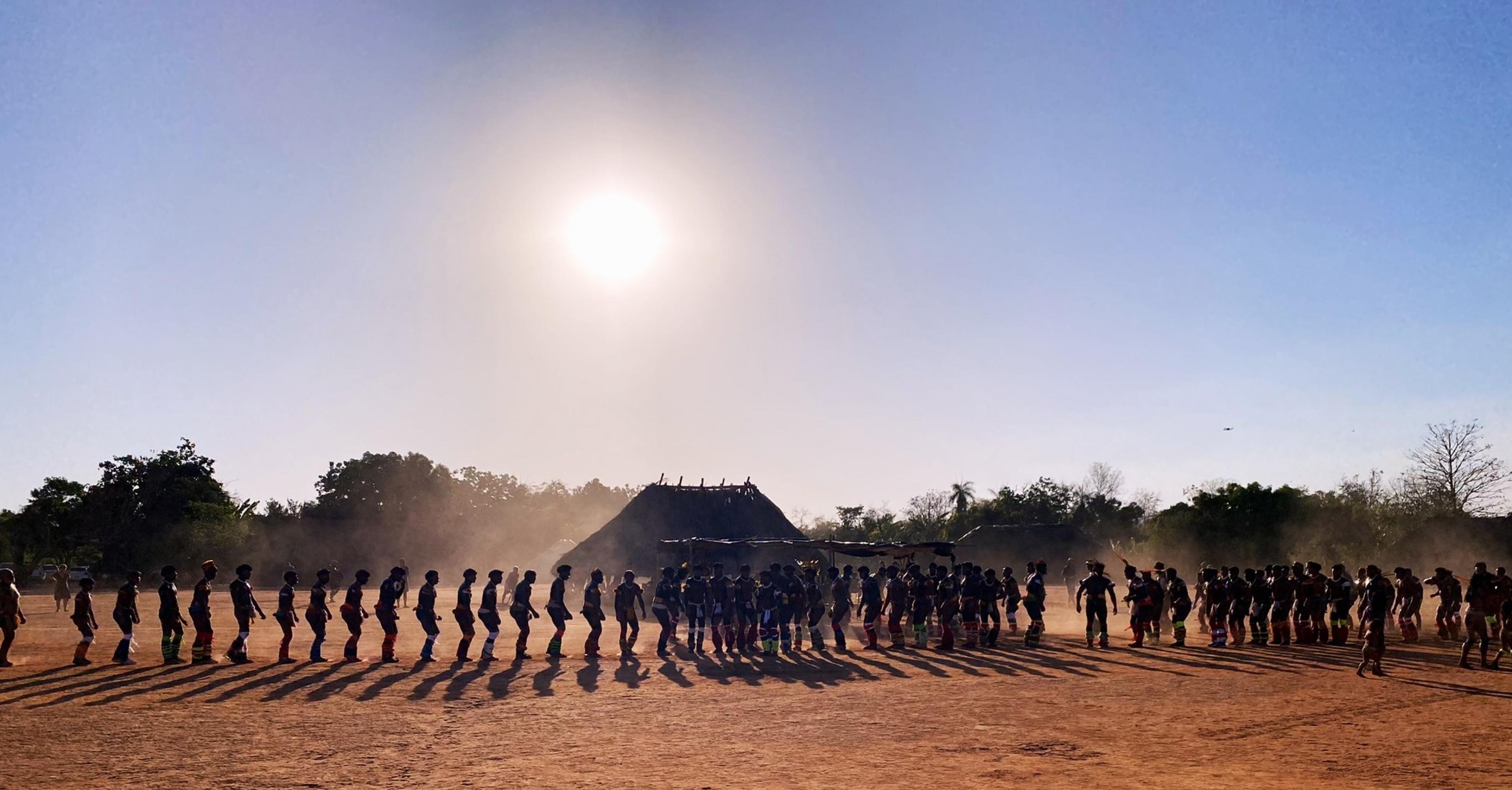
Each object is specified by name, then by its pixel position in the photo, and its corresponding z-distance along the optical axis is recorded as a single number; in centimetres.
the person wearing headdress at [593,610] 1988
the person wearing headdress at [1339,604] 2114
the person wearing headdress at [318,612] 1800
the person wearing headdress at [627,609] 2025
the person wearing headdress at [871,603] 2203
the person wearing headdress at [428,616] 1814
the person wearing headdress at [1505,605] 1614
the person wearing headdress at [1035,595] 2091
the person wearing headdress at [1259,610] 2125
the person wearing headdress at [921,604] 2239
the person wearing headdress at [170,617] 1697
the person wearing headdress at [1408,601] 2095
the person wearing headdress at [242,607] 1769
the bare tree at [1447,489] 4594
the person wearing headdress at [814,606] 2216
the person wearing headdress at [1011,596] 2277
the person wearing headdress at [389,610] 1814
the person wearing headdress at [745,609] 2162
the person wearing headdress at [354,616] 1834
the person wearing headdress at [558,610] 1934
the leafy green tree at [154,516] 5491
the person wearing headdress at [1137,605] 2095
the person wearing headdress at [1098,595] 2038
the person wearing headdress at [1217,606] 2109
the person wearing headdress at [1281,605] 2117
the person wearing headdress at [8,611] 1652
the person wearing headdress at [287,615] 1788
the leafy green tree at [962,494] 8100
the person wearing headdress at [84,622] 1692
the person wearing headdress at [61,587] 3142
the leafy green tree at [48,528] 5488
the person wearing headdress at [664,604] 2061
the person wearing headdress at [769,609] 2108
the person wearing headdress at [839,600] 2344
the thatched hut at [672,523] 3741
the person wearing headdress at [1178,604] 2072
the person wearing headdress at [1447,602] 1952
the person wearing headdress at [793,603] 2158
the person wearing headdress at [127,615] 1703
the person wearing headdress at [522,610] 1933
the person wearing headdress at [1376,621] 1557
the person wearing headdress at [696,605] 2094
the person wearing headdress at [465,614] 1842
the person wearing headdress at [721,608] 2134
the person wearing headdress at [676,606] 2109
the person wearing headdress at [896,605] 2242
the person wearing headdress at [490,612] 1822
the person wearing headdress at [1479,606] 1627
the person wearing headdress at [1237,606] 2125
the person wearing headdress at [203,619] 1706
